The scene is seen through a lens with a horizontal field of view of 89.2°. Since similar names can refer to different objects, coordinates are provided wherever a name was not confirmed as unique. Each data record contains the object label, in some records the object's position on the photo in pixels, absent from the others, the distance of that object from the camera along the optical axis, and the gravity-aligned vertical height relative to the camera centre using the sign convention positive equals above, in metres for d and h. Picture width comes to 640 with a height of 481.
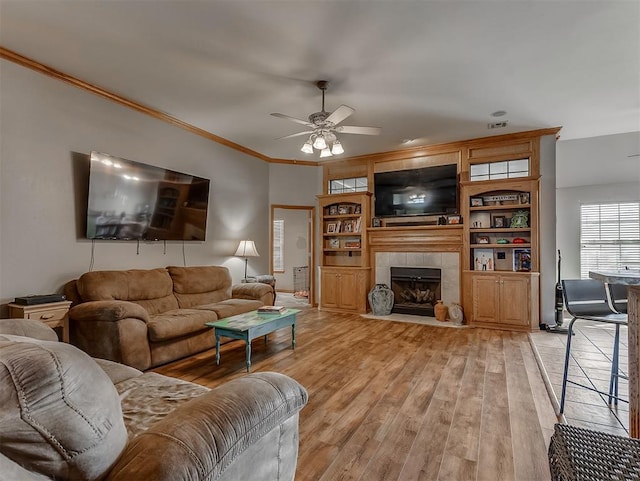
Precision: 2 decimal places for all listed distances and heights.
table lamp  5.47 -0.12
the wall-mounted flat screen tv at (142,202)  3.54 +0.51
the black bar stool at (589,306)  2.13 -0.42
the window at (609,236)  6.62 +0.19
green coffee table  3.04 -0.81
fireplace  5.56 -0.81
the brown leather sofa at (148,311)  2.88 -0.76
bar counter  1.48 -0.46
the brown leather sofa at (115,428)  0.67 -0.53
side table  2.77 -0.63
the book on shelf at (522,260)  4.86 -0.23
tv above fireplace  5.36 +0.91
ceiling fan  3.37 +1.26
